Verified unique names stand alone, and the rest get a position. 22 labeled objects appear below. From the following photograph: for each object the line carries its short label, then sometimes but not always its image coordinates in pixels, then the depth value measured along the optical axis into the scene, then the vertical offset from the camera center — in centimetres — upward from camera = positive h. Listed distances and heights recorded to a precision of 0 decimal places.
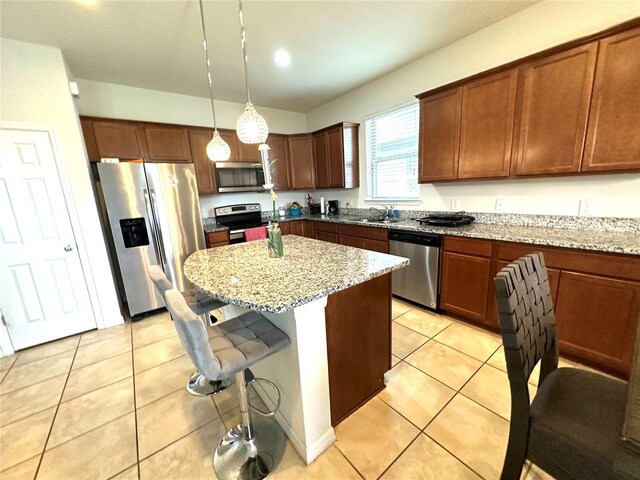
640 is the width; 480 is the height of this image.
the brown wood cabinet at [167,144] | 323 +71
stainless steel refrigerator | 270 -23
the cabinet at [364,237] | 303 -63
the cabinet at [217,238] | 338 -56
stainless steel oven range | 364 -36
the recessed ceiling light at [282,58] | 264 +142
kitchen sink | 329 -44
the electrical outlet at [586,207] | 203 -26
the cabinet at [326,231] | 379 -64
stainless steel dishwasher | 255 -85
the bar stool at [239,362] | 93 -68
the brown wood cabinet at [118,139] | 293 +73
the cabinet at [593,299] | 158 -82
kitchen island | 116 -69
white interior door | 229 -38
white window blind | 325 +42
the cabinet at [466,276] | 222 -86
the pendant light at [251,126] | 160 +42
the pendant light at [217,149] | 191 +35
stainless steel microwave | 370 +26
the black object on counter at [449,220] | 257 -38
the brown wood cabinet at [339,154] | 381 +52
